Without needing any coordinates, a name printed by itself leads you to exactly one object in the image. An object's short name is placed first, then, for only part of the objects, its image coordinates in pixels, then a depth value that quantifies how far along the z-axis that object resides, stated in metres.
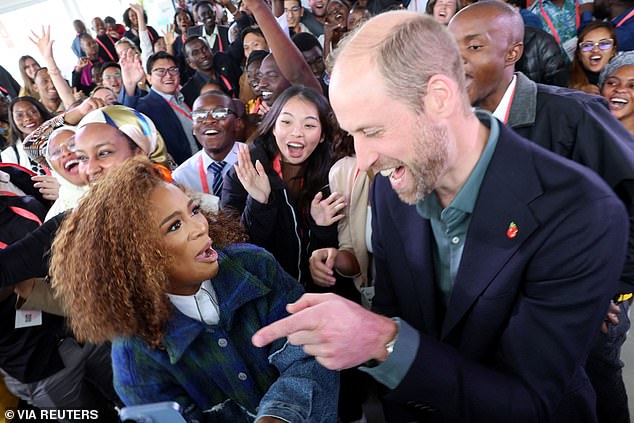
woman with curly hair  1.16
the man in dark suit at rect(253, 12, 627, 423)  0.93
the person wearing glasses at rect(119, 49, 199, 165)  3.50
